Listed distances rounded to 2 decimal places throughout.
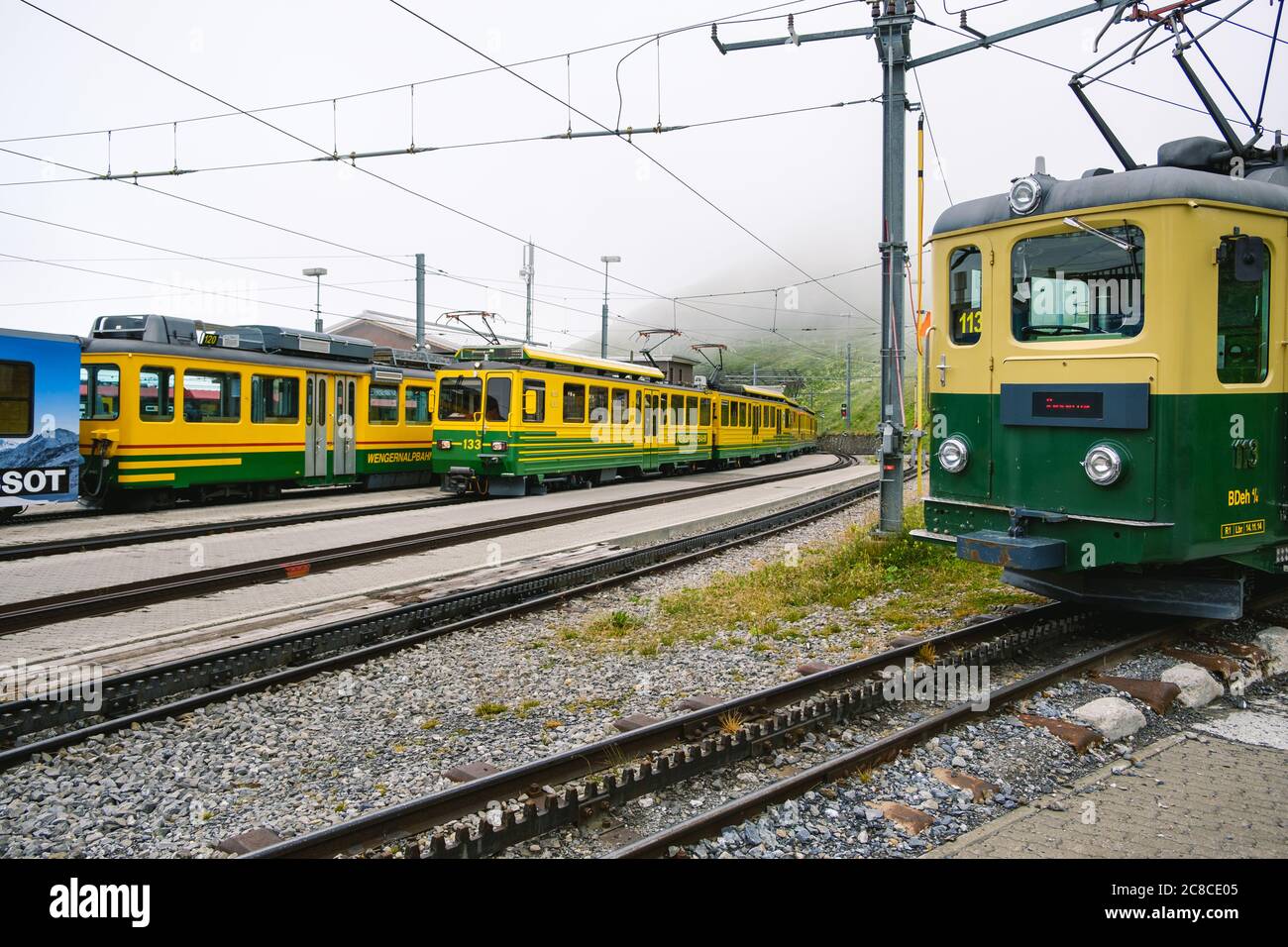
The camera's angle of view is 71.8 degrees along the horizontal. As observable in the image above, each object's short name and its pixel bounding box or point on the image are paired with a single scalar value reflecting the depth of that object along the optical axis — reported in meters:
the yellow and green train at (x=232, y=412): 15.59
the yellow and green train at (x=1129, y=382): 6.13
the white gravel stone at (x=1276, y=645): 6.69
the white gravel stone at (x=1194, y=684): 5.95
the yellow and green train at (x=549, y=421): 19.66
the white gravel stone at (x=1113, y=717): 5.34
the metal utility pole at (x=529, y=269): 33.72
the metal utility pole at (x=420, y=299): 28.78
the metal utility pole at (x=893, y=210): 10.97
